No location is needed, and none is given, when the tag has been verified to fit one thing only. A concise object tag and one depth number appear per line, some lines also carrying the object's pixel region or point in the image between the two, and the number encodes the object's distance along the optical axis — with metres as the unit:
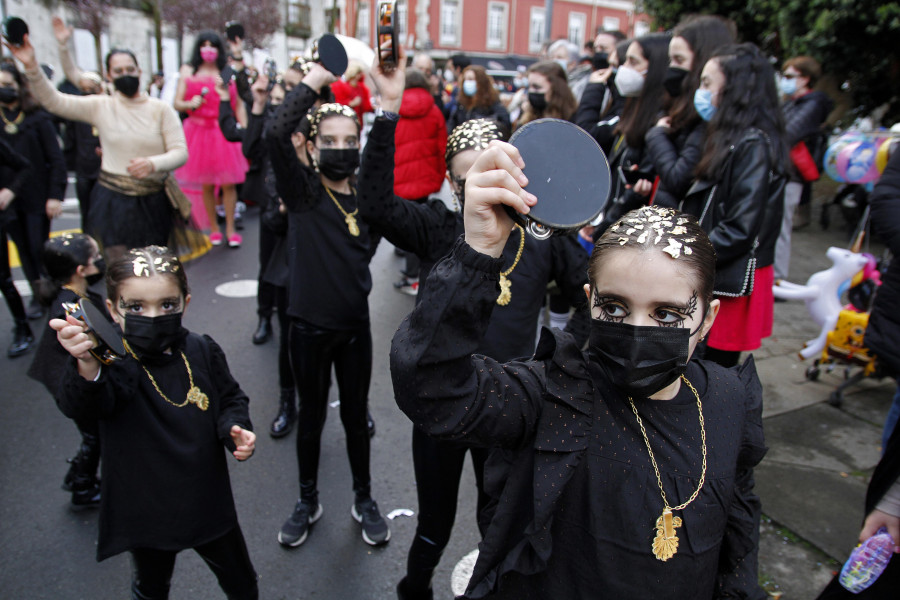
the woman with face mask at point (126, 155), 4.05
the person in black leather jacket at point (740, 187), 2.85
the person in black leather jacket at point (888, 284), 2.72
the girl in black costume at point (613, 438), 1.30
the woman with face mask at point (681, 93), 3.30
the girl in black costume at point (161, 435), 2.07
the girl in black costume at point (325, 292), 2.97
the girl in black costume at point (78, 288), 3.05
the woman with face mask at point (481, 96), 7.70
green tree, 7.57
